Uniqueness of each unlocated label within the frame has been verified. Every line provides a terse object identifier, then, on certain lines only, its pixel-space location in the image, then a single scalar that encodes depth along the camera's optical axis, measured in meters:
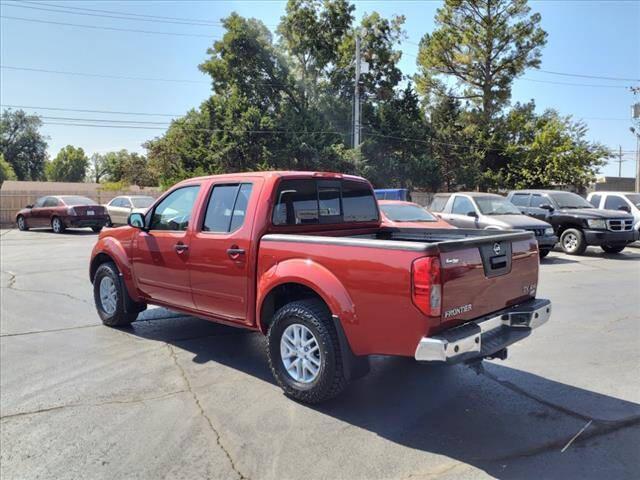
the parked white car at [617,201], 16.03
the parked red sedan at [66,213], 20.30
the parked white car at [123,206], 21.36
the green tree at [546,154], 31.42
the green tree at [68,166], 88.81
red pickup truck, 3.43
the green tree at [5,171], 61.89
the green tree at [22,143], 71.75
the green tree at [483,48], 34.41
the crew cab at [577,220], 13.63
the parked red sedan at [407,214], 11.79
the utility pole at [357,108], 26.39
